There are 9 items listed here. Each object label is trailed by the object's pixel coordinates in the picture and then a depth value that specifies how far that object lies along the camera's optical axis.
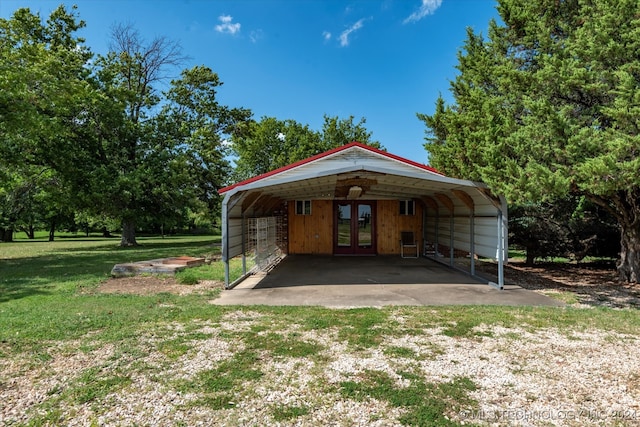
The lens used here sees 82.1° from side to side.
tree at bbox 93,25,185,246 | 17.50
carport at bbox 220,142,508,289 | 7.60
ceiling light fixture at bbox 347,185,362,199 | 10.68
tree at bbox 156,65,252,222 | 20.22
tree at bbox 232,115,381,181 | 24.86
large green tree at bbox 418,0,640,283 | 5.45
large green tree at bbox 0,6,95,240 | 11.71
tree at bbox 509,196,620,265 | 10.20
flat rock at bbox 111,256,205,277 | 9.34
